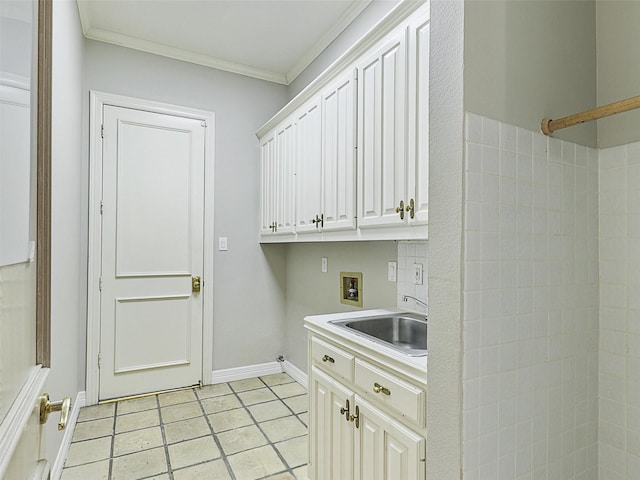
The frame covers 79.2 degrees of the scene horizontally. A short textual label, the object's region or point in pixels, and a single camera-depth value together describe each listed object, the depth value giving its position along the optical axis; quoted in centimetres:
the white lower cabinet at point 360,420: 124
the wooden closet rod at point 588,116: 95
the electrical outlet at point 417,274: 207
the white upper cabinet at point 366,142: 159
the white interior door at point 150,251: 293
